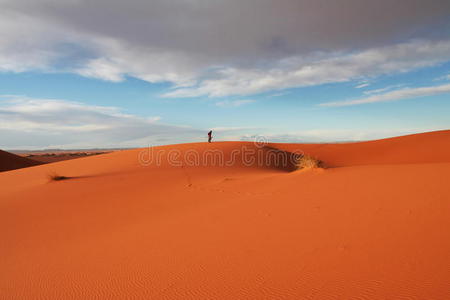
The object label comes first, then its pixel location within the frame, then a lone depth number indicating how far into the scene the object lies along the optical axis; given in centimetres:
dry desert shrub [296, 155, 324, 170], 785
